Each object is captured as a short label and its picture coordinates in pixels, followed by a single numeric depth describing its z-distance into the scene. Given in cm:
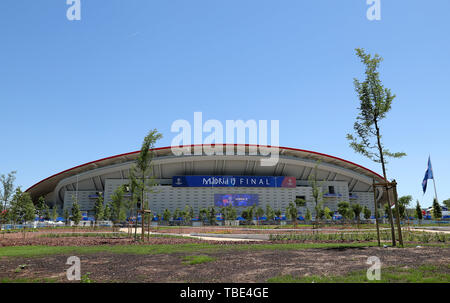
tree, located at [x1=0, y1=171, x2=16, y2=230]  3041
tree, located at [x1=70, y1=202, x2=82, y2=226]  4400
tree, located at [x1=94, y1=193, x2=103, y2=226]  4425
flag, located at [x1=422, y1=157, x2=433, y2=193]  4581
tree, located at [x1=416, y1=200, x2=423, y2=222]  5461
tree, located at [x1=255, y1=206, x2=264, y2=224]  6838
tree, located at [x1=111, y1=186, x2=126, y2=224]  3531
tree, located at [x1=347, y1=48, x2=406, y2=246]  1622
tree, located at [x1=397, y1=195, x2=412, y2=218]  4639
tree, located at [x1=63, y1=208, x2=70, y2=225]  6280
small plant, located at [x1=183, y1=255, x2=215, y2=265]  998
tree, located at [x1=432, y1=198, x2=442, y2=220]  5505
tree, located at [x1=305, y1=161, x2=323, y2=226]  3325
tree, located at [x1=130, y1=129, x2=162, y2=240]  2083
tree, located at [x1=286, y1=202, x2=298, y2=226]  5603
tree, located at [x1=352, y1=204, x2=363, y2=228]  5492
